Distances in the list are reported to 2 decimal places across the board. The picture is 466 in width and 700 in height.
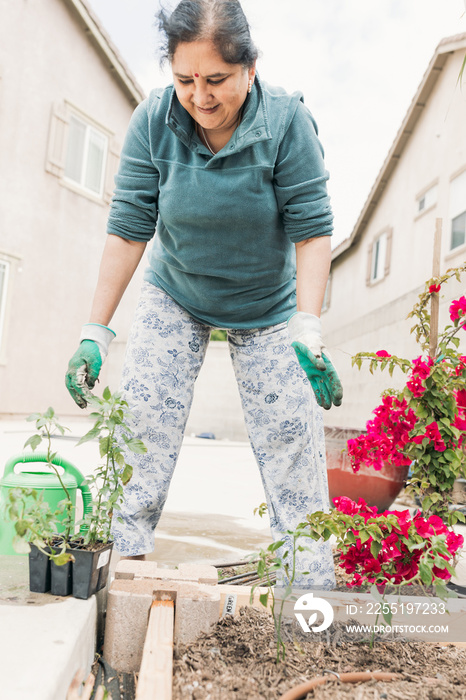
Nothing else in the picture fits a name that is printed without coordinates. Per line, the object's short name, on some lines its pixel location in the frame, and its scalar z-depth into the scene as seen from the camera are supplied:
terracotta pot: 3.40
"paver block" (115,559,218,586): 1.45
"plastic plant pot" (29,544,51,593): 1.28
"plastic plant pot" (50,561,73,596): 1.28
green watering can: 1.64
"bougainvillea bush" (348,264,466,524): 1.89
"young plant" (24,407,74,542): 1.28
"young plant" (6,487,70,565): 1.16
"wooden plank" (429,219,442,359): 2.10
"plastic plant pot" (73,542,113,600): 1.27
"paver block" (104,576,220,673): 1.32
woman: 1.66
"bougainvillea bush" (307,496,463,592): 1.39
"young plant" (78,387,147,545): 1.35
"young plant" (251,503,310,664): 1.14
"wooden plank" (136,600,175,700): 0.96
